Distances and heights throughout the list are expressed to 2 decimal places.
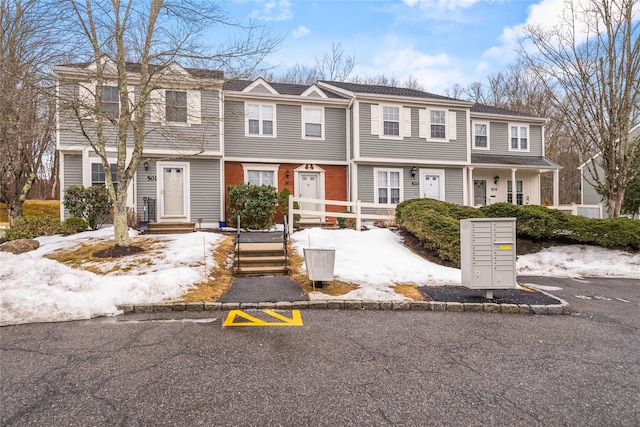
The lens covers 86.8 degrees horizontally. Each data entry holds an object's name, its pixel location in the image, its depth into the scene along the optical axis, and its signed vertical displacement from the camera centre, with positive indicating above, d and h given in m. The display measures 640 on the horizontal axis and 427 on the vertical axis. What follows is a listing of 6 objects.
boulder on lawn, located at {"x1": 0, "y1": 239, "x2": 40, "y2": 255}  8.66 -0.87
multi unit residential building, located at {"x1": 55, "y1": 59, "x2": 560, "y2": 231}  13.00 +2.52
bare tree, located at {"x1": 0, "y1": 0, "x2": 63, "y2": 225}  8.71 +3.13
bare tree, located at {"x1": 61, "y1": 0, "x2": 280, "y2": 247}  8.18 +3.90
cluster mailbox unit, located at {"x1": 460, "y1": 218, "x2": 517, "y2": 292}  5.38 -0.72
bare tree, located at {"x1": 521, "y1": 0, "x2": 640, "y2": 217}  10.88 +4.00
